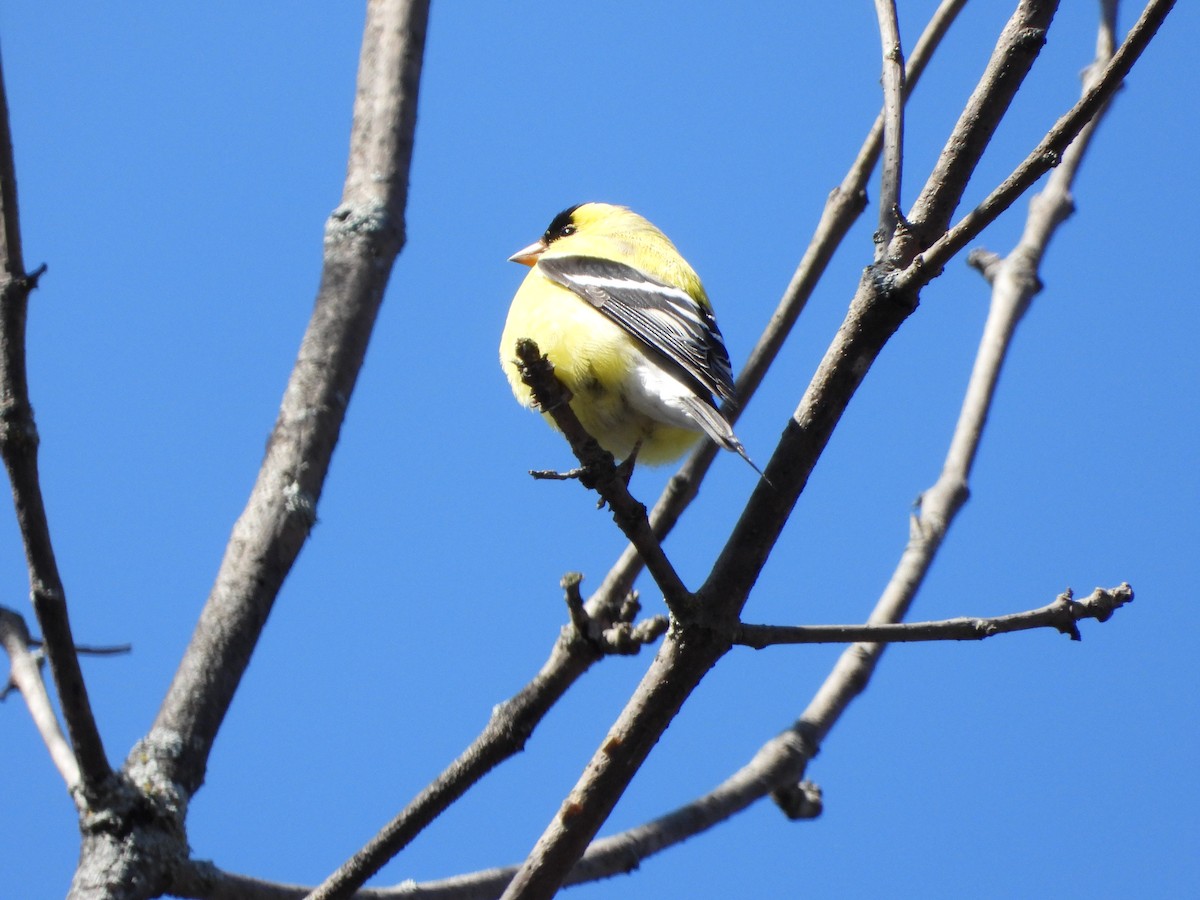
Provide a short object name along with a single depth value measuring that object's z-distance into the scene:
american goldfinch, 7.91
